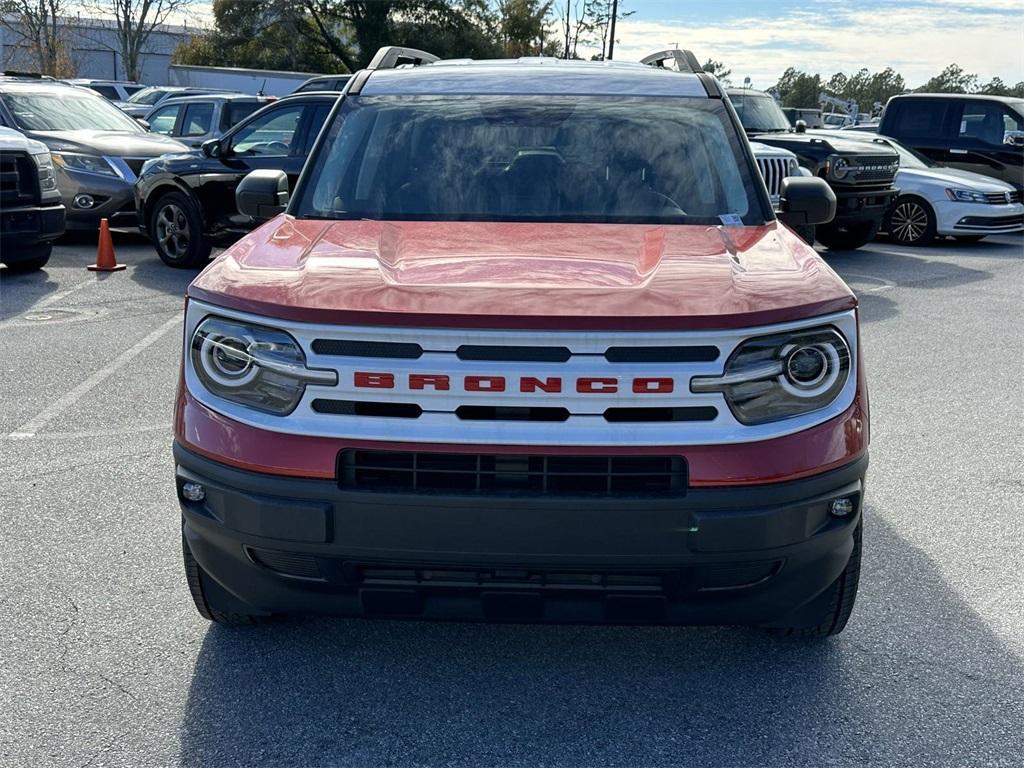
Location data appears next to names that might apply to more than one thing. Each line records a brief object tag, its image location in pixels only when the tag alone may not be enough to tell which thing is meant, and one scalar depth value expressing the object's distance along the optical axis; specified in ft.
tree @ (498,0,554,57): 192.03
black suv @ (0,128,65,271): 32.14
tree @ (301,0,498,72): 174.70
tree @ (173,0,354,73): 177.06
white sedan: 48.62
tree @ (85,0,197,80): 170.91
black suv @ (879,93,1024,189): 54.44
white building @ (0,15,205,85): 187.01
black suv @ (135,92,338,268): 35.88
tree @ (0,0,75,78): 153.99
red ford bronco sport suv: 9.02
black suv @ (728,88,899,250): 41.37
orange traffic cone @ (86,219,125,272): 36.14
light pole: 150.00
